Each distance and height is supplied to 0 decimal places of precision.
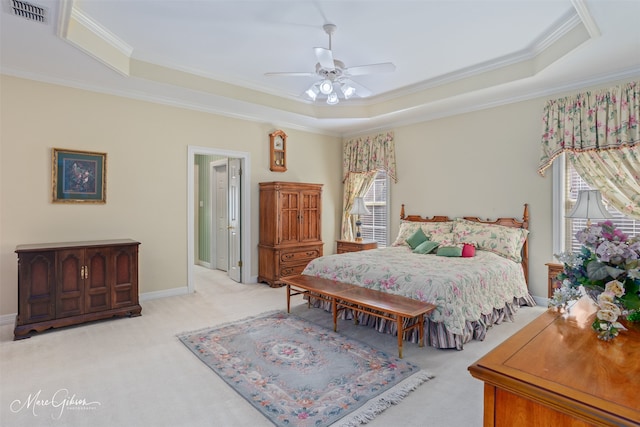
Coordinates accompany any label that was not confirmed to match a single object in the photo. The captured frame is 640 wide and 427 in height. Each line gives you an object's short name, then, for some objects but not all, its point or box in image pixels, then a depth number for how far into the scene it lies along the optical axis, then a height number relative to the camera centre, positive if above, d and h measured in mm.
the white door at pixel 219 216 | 6711 -107
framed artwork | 3964 +422
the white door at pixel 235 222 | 5816 -196
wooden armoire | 5512 -320
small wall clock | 5904 +1067
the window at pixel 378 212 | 6344 -26
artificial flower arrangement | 1355 -278
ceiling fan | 3201 +1408
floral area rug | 2195 -1274
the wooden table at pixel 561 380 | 927 -523
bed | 3125 -658
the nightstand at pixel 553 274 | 3829 -735
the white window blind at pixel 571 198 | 4215 +158
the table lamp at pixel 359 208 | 6029 +48
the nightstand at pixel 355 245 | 5941 -625
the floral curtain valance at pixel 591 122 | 3707 +1038
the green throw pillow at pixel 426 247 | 4625 -508
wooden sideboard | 3371 -778
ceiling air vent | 2591 +1578
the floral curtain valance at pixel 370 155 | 6110 +1075
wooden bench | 2883 -838
